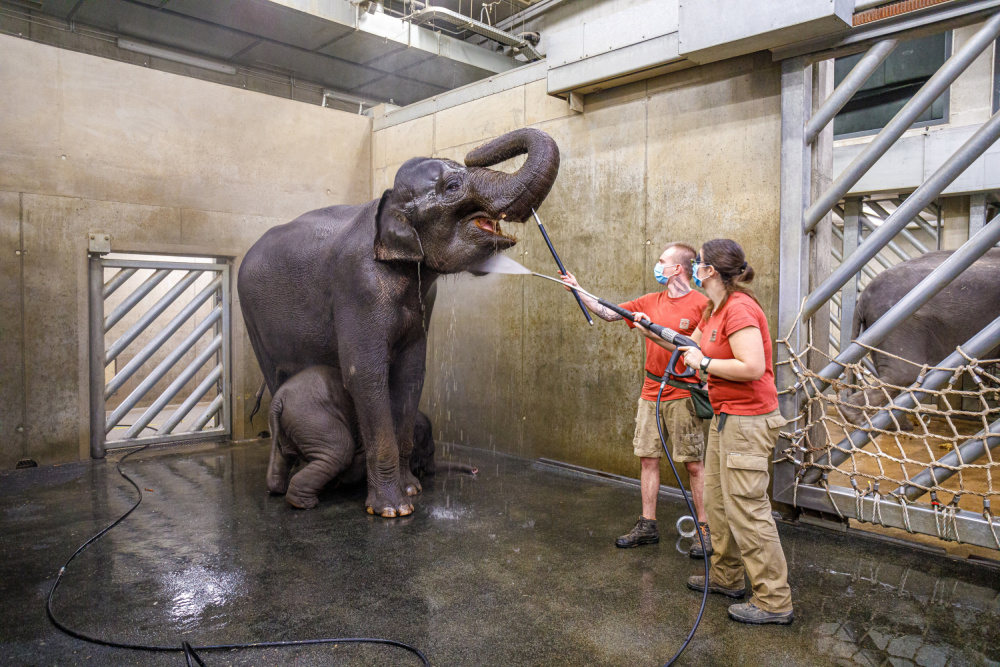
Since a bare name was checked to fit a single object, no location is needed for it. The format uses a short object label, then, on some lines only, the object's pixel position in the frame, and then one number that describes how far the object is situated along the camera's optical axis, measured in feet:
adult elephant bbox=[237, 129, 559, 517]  12.88
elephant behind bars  18.33
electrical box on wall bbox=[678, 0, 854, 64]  11.65
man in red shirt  11.50
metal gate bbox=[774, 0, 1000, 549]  11.21
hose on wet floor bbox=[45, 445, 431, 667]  7.92
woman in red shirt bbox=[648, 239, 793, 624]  8.69
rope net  11.18
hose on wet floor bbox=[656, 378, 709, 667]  7.98
